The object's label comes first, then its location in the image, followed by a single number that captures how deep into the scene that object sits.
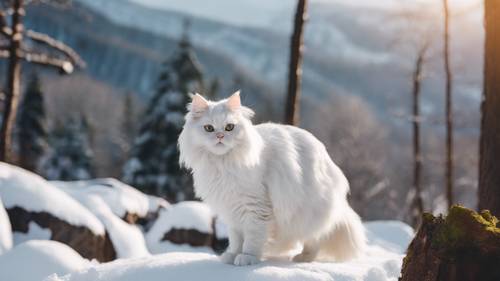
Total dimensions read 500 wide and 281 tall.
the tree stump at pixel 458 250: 3.84
